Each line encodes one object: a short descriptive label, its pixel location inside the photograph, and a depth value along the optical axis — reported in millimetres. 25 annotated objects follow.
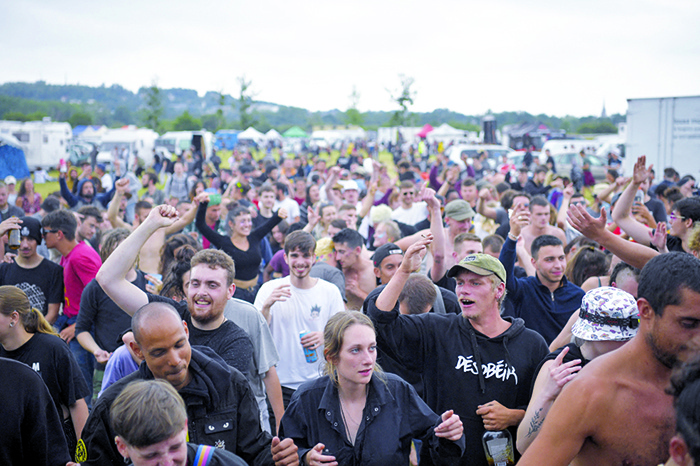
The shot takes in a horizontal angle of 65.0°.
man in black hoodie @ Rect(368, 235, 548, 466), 3305
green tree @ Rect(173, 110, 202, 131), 72500
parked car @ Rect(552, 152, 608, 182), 26594
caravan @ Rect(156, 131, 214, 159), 45000
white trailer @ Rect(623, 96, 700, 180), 15523
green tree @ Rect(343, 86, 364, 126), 82812
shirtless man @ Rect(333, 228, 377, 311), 5801
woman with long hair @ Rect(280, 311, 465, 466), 2906
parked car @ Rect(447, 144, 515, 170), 28219
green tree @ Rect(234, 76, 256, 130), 68125
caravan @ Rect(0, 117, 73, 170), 36688
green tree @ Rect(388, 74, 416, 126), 54719
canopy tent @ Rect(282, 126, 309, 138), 62500
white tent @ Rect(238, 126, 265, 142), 55781
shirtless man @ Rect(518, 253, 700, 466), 2219
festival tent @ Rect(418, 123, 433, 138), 48781
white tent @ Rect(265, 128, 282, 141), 59488
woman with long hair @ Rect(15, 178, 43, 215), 11359
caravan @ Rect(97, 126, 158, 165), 39719
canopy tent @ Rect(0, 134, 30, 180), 18730
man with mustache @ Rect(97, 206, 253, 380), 3660
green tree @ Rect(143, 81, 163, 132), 62781
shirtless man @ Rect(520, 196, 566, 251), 7348
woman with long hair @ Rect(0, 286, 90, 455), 3746
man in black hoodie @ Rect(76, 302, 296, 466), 2797
